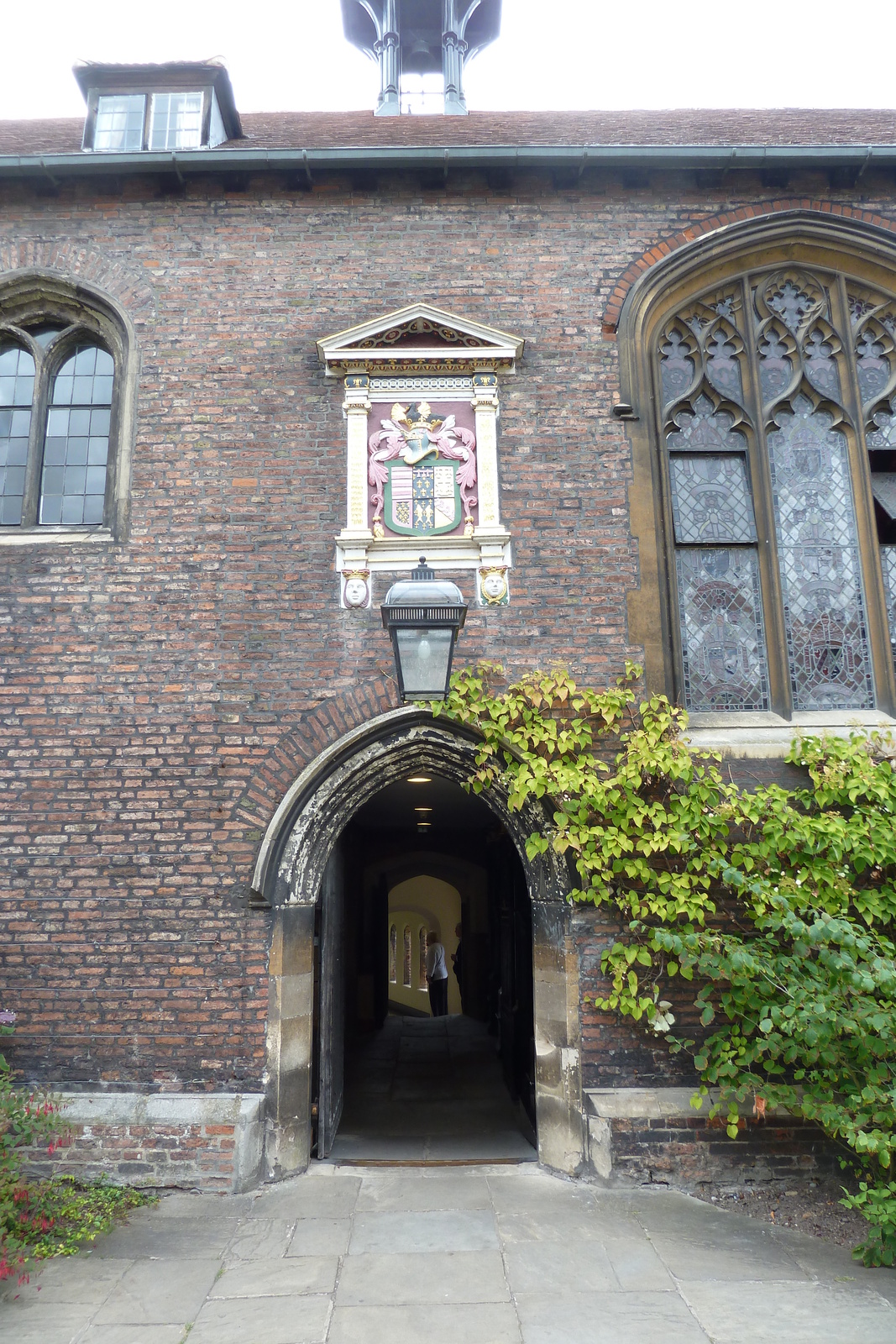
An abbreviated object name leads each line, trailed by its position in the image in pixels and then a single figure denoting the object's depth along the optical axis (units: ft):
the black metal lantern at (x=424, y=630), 15.23
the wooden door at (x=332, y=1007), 19.21
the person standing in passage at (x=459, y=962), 48.74
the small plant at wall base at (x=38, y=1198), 14.10
